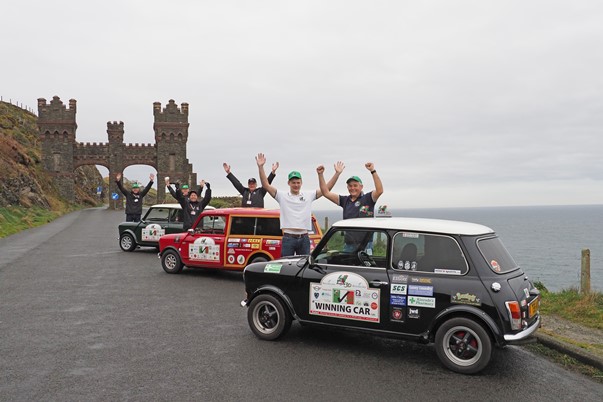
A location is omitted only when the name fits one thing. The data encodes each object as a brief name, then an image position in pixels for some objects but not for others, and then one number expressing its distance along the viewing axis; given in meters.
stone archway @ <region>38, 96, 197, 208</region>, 64.25
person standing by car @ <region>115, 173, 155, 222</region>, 16.00
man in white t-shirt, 8.04
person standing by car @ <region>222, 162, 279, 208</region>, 12.67
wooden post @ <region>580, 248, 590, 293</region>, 9.33
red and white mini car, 10.61
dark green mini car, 15.29
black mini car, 5.32
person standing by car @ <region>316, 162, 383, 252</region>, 8.13
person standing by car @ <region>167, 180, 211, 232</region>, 13.56
